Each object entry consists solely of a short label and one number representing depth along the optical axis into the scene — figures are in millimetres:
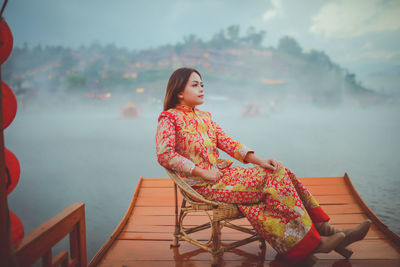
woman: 1330
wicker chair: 1437
